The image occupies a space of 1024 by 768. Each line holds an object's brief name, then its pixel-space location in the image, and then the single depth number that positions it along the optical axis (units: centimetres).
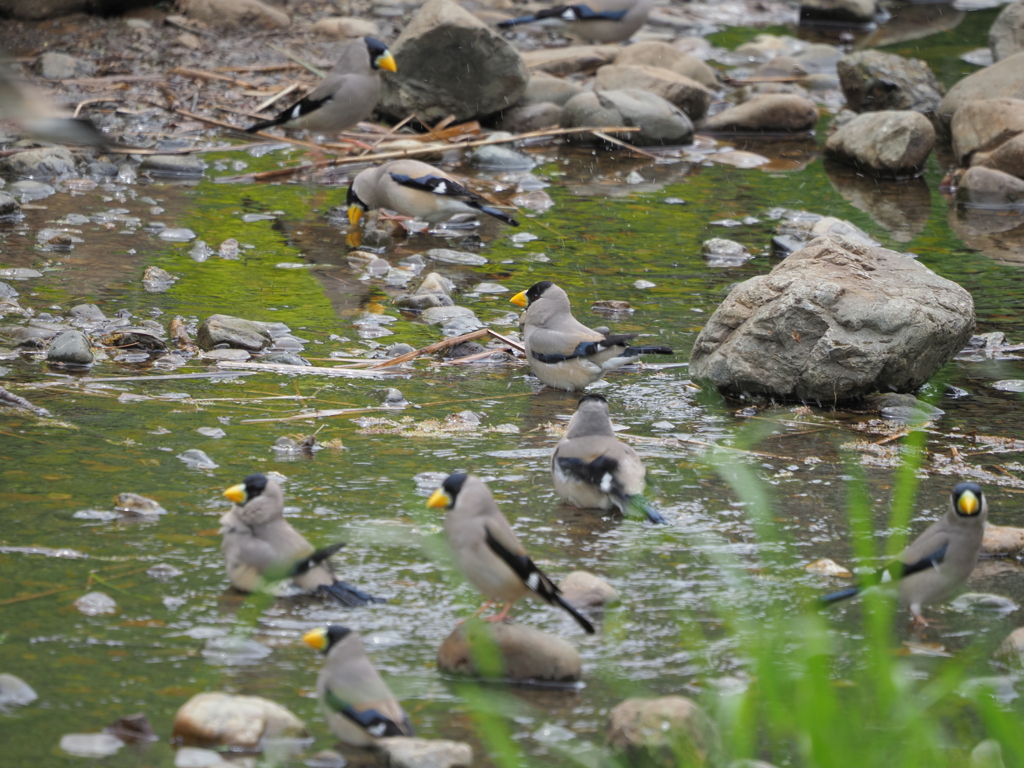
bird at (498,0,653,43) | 3133
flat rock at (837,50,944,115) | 2856
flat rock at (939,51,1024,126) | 2555
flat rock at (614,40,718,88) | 2923
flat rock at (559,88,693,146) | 2534
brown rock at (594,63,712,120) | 2680
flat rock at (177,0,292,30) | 2941
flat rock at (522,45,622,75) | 3005
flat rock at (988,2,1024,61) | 3061
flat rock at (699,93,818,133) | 2722
